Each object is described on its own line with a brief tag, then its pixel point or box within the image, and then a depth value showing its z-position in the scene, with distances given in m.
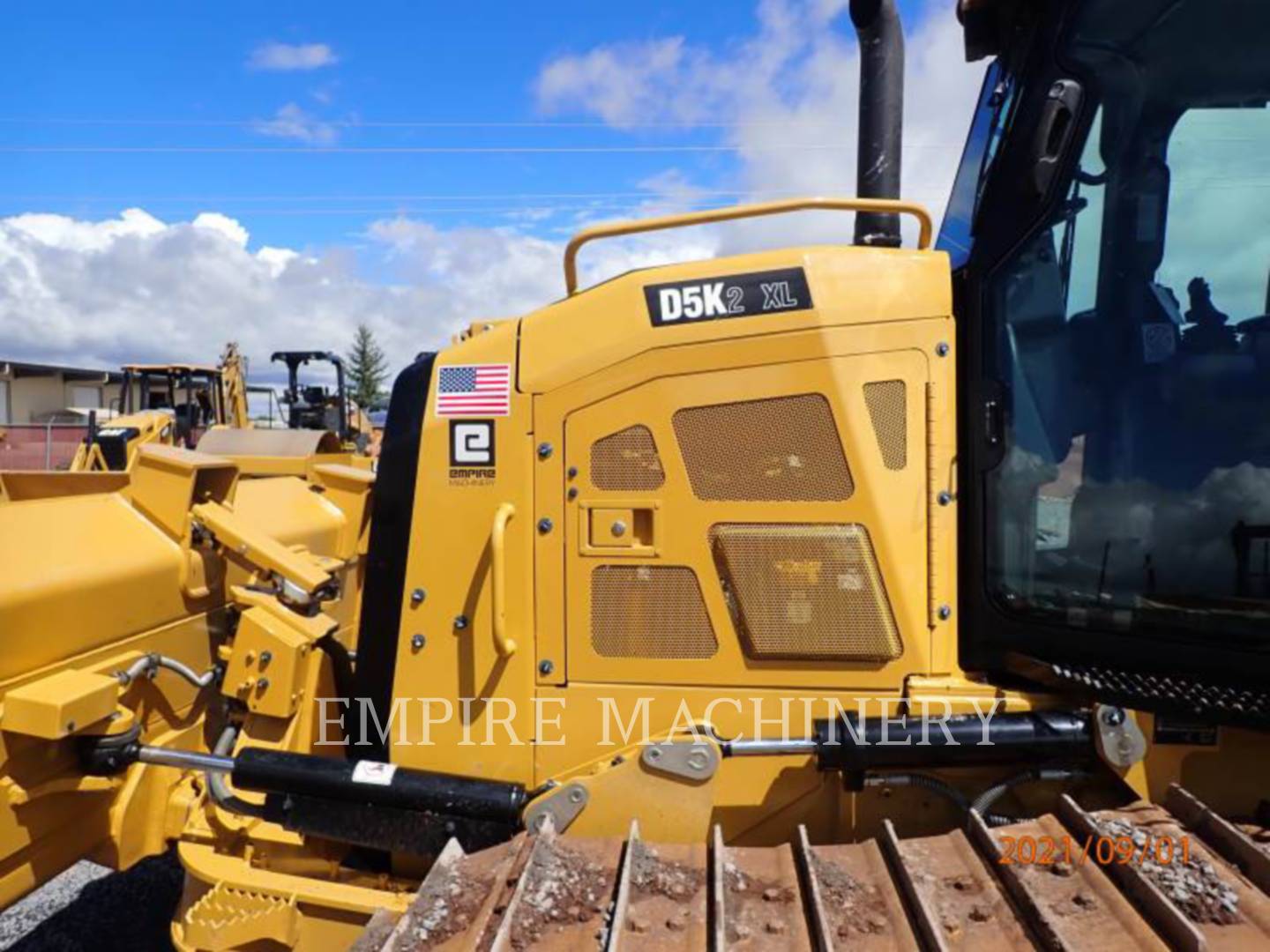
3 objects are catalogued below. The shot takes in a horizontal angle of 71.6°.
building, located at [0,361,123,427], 29.38
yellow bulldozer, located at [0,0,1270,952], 1.79
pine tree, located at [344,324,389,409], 45.03
